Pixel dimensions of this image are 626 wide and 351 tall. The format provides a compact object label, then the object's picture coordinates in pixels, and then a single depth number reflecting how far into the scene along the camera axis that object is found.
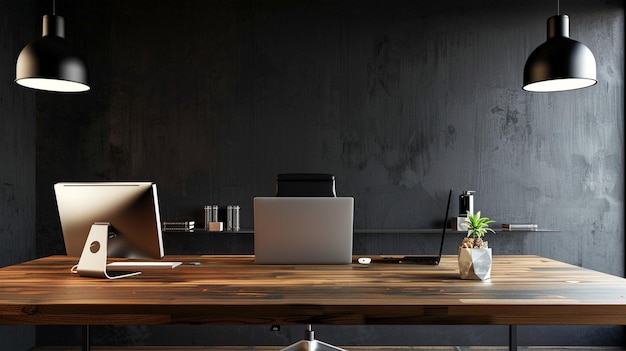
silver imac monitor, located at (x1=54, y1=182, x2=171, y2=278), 2.21
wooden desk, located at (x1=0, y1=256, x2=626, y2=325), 1.58
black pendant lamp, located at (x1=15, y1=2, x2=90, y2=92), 2.76
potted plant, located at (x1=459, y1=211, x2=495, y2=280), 2.08
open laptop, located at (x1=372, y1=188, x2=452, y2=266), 2.64
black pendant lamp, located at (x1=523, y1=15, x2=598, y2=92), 2.62
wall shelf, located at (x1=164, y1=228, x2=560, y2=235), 3.98
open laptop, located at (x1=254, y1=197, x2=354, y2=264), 2.50
